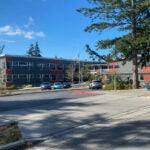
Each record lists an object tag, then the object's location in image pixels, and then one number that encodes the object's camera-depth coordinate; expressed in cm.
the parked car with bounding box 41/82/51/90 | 2934
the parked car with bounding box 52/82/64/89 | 3127
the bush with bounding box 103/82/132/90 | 1990
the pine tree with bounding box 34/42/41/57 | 8302
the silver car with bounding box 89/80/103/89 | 2584
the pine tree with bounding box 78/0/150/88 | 1919
